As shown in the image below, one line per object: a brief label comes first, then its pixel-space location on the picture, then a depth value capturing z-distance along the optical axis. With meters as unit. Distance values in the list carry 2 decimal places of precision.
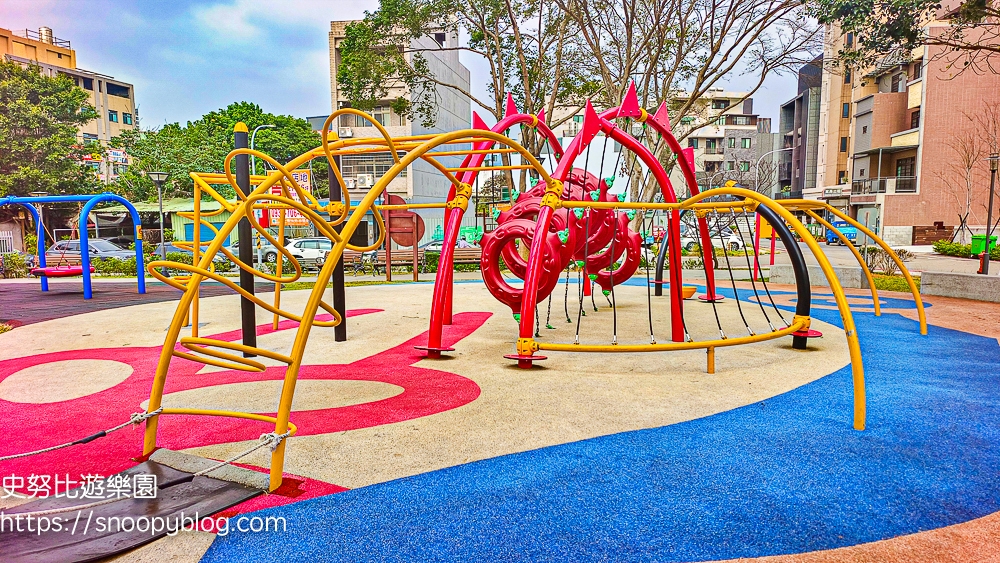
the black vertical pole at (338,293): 7.26
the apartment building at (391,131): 34.34
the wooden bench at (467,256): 19.59
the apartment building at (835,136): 42.09
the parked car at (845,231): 34.16
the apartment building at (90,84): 40.19
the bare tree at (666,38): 14.64
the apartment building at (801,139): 50.78
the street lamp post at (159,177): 19.30
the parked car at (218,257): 20.09
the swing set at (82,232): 12.12
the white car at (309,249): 23.53
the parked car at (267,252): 24.98
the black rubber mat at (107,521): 2.57
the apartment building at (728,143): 60.97
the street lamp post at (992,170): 13.87
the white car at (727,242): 28.51
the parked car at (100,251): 20.64
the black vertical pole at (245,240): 6.12
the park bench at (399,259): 19.27
